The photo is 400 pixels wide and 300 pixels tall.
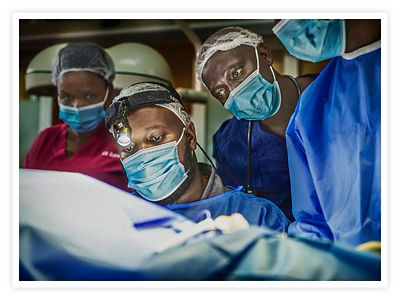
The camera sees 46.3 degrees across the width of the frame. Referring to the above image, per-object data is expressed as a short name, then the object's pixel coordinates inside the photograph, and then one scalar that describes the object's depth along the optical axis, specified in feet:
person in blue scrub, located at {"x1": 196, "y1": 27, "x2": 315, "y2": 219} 5.61
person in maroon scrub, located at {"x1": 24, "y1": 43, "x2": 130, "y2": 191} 6.45
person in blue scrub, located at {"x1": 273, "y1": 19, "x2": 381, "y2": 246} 5.15
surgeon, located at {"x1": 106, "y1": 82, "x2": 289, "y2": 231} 5.62
